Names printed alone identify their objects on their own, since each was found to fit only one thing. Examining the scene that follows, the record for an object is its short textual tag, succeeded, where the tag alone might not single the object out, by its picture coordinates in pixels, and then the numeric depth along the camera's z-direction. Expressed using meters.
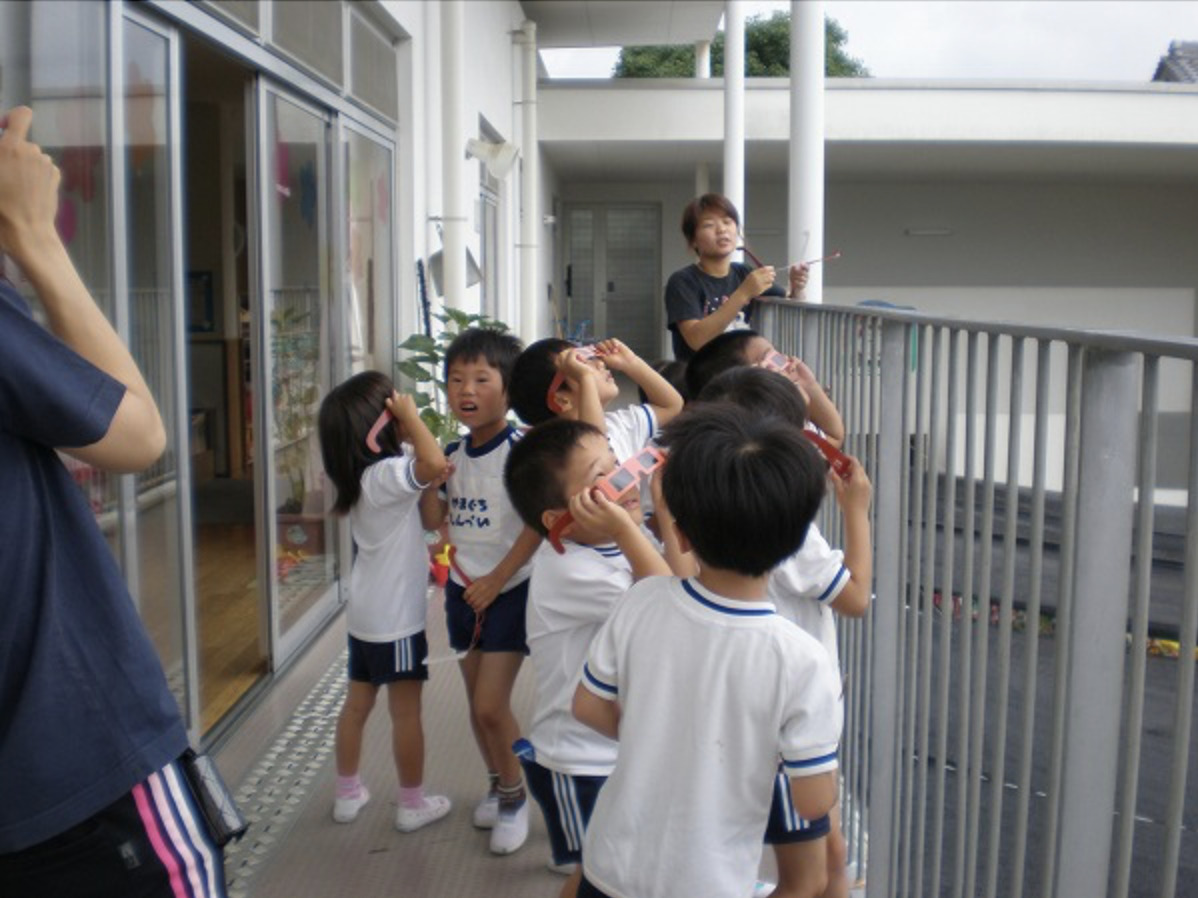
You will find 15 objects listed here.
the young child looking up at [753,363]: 2.90
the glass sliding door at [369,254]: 5.31
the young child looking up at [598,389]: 2.67
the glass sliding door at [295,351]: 4.25
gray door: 16.98
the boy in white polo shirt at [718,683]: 1.63
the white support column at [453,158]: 6.19
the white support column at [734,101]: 10.49
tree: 41.53
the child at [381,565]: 3.08
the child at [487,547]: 2.97
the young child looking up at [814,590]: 1.99
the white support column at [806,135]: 5.14
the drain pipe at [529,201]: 10.66
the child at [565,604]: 2.27
